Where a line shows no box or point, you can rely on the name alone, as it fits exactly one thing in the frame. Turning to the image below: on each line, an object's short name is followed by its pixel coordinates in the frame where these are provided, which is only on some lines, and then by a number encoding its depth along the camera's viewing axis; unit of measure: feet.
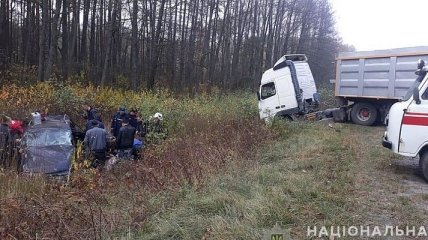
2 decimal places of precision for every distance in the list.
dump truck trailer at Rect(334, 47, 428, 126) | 43.96
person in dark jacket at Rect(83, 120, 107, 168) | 33.04
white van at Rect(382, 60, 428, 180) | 23.59
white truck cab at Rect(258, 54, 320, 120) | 49.78
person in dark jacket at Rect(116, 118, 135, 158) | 35.29
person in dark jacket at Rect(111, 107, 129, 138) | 41.18
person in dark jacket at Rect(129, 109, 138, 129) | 41.50
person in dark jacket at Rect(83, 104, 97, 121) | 44.15
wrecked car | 28.50
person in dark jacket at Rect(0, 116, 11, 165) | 27.66
